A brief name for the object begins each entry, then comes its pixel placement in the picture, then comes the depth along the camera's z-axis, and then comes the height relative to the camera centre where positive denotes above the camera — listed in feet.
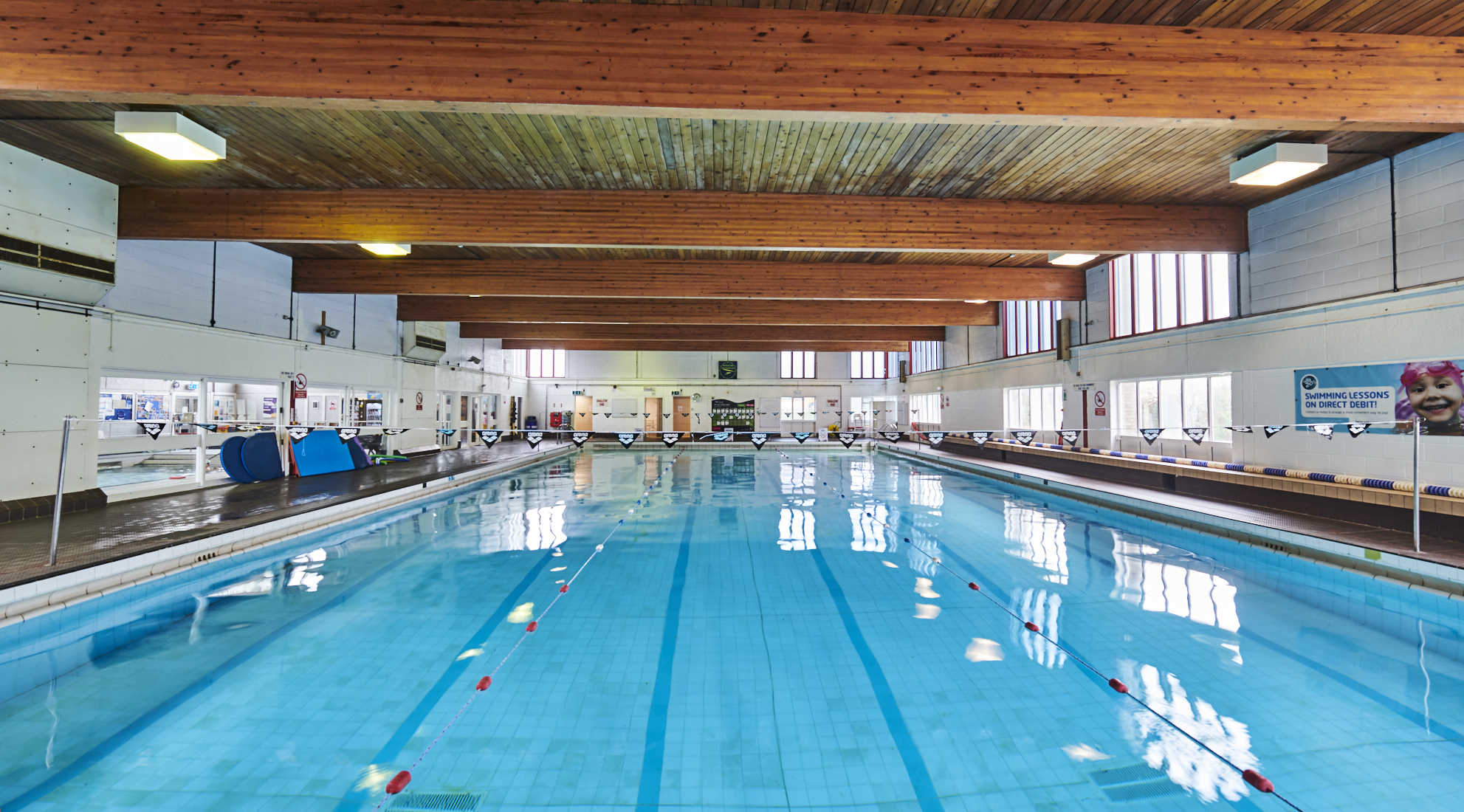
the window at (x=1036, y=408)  39.96 +0.78
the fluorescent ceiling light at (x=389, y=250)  21.30 +6.61
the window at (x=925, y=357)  60.29 +7.06
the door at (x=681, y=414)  79.20 +0.45
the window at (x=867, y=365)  78.12 +7.43
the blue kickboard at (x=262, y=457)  27.96 -2.09
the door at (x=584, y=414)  76.59 +0.38
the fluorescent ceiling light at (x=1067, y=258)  23.30 +6.94
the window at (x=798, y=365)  78.95 +7.59
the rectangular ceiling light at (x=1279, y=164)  16.31 +7.65
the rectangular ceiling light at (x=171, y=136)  13.84 +7.19
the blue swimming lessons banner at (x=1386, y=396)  17.56 +0.85
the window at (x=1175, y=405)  26.63 +0.73
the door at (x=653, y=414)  78.28 +0.42
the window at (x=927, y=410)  59.31 +0.98
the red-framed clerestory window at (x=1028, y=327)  40.09 +7.01
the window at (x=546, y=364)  75.41 +7.25
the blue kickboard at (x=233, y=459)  27.66 -2.19
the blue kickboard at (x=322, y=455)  30.68 -2.23
